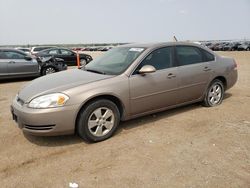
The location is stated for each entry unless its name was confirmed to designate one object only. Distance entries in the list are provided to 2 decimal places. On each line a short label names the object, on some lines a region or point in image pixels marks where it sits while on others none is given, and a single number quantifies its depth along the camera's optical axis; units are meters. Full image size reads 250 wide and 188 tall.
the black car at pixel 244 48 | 43.16
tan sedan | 3.71
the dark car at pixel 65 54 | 16.69
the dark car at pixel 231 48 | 45.38
